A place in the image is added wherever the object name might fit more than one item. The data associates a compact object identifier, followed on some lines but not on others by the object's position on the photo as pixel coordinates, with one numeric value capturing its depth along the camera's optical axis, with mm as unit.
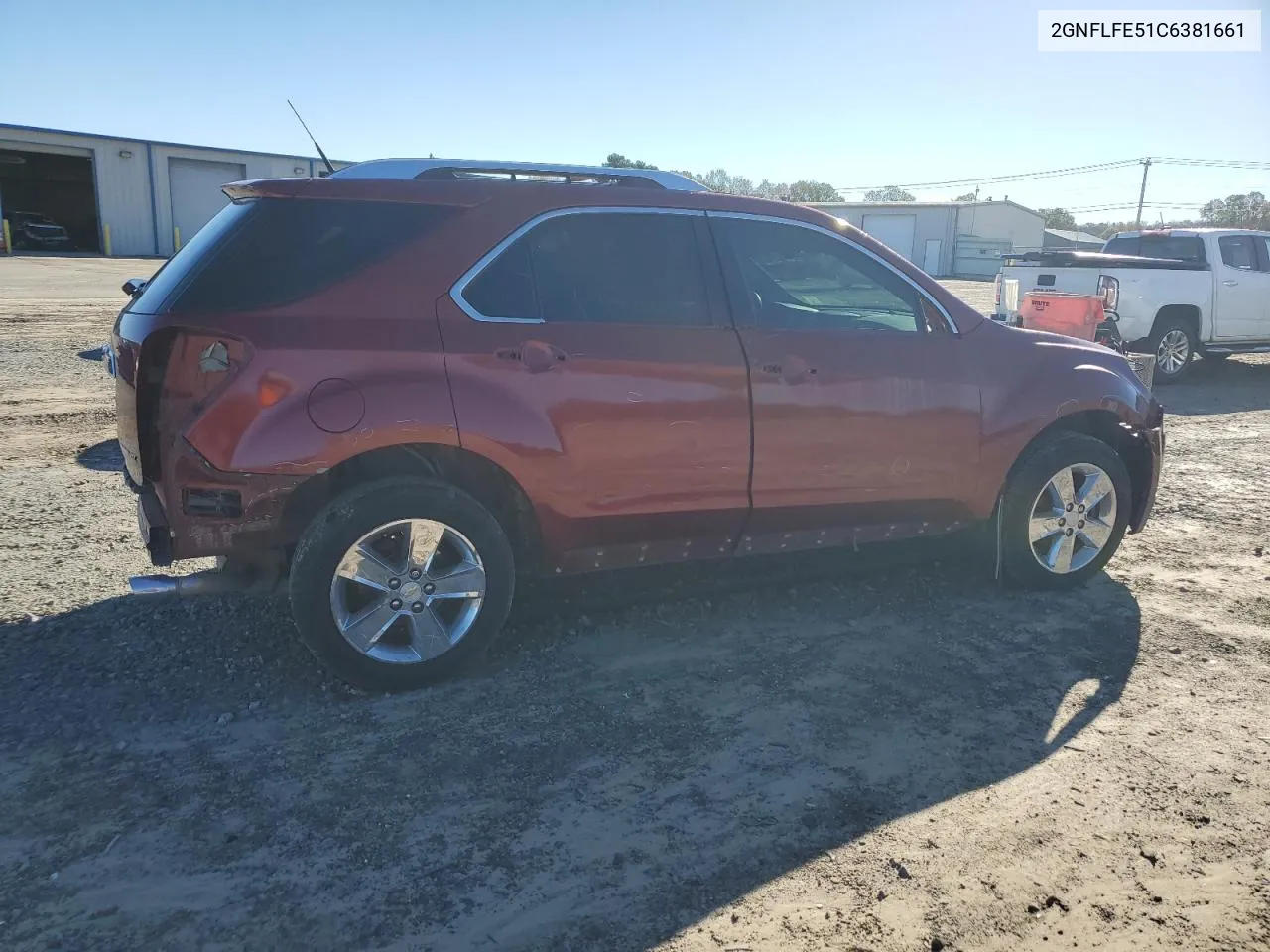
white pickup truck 12133
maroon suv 3441
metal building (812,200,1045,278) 54156
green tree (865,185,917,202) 85712
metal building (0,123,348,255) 39938
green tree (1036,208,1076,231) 86062
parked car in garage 39469
